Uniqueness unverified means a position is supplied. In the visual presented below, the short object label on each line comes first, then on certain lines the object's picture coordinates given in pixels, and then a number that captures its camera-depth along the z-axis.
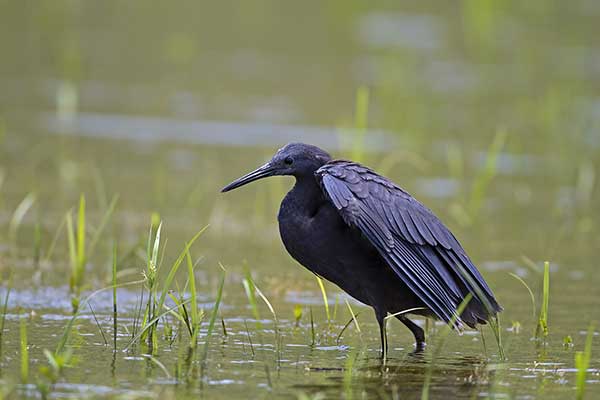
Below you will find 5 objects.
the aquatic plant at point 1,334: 10.97
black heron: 11.87
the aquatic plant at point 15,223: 14.77
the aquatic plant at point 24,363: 9.64
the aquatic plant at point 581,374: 9.64
